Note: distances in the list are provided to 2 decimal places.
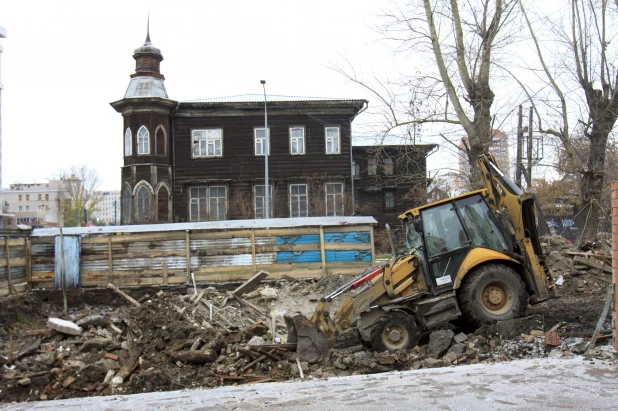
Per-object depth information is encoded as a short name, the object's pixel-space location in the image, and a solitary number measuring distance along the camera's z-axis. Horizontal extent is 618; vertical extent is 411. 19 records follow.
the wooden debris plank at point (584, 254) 14.94
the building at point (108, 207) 183.75
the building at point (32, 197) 130.50
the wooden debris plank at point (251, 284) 14.80
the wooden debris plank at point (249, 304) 13.88
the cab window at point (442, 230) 9.56
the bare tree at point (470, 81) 16.91
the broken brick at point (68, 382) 8.54
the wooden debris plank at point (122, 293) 15.20
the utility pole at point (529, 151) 19.08
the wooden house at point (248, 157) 33.16
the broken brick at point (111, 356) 9.64
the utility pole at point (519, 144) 19.16
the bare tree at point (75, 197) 79.56
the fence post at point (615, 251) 6.59
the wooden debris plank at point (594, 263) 13.99
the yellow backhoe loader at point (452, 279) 9.24
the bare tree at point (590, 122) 17.42
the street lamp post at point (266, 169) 29.55
